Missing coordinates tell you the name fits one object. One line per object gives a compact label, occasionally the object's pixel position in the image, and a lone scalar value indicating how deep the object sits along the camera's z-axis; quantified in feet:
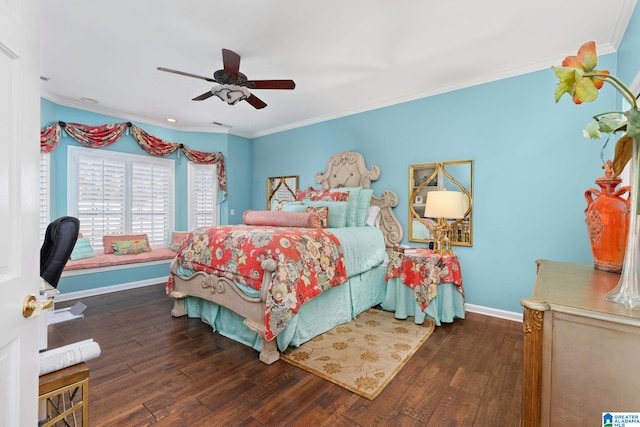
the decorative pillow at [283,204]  13.29
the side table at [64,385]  3.27
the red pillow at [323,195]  12.50
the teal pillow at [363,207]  12.35
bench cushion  12.20
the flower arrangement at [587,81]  2.83
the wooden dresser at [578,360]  2.58
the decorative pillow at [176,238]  15.96
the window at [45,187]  12.27
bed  7.23
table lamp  9.58
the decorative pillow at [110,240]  14.30
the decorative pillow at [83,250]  12.90
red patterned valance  12.39
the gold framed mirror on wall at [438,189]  10.91
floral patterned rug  6.55
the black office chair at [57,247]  5.09
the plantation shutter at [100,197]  13.76
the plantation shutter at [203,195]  17.31
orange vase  4.16
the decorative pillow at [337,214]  11.74
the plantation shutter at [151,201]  15.46
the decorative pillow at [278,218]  11.13
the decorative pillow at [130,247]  14.23
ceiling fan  8.57
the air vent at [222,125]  16.76
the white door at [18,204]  2.42
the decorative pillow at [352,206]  12.14
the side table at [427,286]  9.41
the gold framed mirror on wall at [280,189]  16.89
